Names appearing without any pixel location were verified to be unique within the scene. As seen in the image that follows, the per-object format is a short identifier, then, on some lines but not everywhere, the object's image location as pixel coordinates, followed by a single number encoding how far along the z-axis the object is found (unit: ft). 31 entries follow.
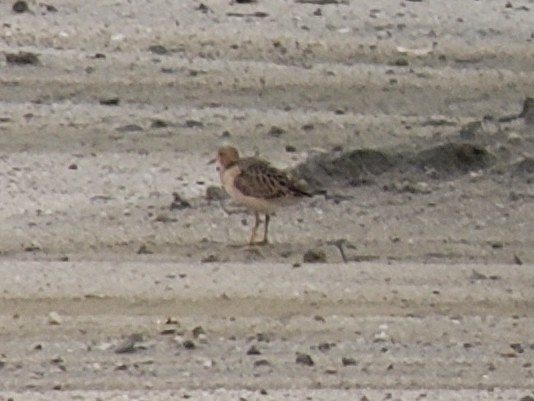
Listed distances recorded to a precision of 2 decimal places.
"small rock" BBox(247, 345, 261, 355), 30.78
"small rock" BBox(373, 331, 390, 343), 31.81
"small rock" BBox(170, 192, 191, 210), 39.58
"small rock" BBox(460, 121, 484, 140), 45.34
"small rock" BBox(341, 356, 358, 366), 30.42
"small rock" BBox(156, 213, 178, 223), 38.75
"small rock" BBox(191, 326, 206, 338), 31.65
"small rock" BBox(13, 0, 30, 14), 52.70
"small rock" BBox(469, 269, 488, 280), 35.63
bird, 37.60
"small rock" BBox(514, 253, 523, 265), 37.14
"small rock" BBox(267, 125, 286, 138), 45.57
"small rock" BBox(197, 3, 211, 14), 53.36
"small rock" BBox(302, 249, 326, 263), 36.47
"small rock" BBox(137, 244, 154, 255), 36.70
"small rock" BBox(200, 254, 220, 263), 36.29
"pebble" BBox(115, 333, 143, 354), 30.68
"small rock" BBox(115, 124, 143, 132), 45.24
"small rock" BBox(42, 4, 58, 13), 52.75
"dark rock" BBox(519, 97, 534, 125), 47.01
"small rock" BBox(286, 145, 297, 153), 44.29
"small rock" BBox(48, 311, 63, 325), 32.30
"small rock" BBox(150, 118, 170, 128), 45.74
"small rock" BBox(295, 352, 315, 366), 30.32
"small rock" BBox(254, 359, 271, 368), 30.22
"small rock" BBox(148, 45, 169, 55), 50.62
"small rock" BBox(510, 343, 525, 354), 31.59
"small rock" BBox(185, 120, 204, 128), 45.85
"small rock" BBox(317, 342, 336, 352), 31.12
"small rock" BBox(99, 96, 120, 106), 46.98
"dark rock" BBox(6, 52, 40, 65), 49.32
